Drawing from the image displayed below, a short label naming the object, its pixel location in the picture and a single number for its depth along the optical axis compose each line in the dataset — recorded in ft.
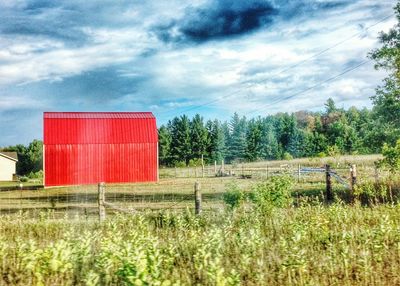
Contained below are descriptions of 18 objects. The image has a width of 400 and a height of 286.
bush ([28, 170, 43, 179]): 165.91
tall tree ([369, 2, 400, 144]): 63.52
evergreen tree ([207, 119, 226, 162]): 235.81
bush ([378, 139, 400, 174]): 47.93
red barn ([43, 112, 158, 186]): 105.50
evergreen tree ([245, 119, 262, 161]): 235.81
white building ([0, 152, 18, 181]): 190.39
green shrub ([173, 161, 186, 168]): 212.95
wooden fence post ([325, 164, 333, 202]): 59.57
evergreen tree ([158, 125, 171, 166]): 225.56
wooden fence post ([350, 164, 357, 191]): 58.38
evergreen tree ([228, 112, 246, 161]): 235.69
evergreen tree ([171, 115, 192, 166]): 228.43
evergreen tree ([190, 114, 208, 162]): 230.48
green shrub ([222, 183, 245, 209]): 38.94
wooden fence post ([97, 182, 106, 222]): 39.14
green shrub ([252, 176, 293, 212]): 36.27
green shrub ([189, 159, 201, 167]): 210.38
